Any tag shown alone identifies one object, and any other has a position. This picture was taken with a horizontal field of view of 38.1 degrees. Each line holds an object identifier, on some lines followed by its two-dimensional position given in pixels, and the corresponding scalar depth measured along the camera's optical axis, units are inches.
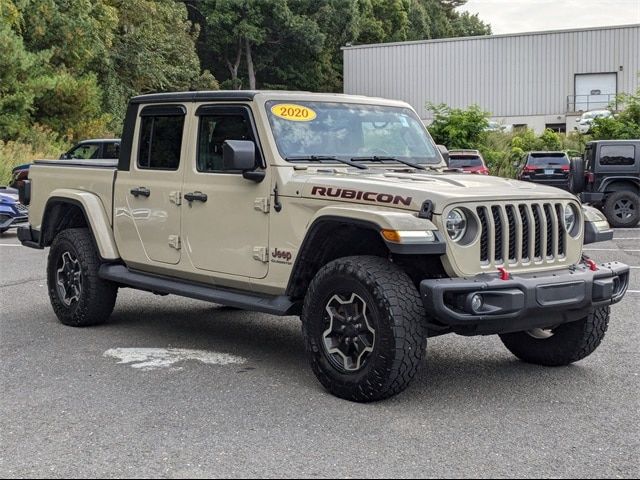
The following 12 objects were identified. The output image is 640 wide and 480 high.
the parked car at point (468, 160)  967.6
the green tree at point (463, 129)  1352.1
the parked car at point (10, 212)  673.0
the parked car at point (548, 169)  970.1
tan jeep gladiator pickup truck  212.1
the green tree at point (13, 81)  1189.1
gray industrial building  2010.3
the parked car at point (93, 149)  758.5
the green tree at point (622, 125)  1204.5
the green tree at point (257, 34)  2317.9
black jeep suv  729.0
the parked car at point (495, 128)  1397.4
